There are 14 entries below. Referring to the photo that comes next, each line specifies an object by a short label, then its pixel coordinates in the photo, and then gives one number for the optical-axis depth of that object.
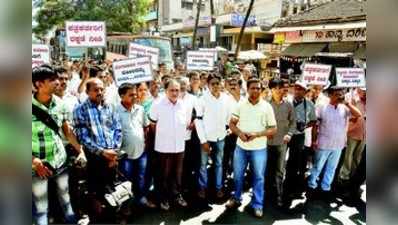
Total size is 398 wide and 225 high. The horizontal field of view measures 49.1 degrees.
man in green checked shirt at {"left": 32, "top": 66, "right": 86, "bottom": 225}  3.24
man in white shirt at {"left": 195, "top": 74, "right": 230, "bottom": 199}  4.59
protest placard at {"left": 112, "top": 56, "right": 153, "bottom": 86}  4.24
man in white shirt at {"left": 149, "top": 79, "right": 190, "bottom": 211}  4.31
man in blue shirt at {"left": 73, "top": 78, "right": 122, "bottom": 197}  3.81
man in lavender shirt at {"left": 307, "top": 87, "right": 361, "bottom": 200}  4.65
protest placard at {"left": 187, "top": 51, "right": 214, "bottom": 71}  5.02
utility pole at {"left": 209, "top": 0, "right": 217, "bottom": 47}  5.46
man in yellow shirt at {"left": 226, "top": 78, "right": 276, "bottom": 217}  4.27
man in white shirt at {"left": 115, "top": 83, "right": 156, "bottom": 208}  4.12
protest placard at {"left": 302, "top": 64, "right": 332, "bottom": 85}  4.78
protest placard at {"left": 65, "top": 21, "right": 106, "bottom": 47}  4.27
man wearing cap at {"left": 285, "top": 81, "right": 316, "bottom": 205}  4.70
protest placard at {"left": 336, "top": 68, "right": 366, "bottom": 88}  4.62
